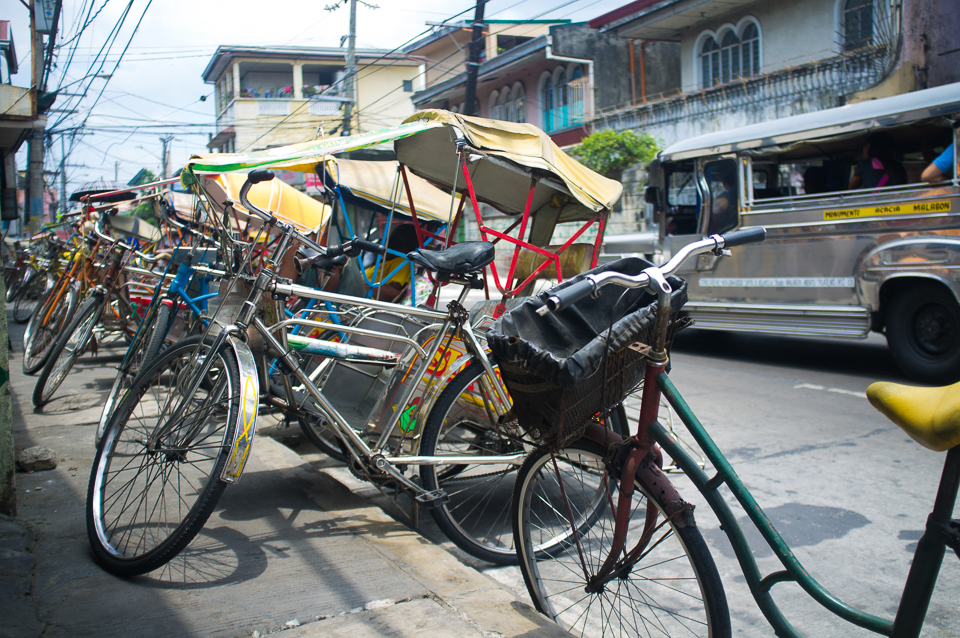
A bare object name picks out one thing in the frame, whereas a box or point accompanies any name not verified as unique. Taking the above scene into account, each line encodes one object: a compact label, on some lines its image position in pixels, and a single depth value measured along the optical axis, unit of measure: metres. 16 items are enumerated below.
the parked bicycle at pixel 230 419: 2.45
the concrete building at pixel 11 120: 8.93
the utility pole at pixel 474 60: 14.39
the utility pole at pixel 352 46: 20.78
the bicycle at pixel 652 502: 1.52
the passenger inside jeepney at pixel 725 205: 8.12
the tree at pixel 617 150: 17.78
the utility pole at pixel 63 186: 30.20
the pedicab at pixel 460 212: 3.06
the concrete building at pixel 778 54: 12.80
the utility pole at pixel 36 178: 14.30
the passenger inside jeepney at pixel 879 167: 6.97
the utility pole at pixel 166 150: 40.92
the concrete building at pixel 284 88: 34.56
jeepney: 6.34
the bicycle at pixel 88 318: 5.19
